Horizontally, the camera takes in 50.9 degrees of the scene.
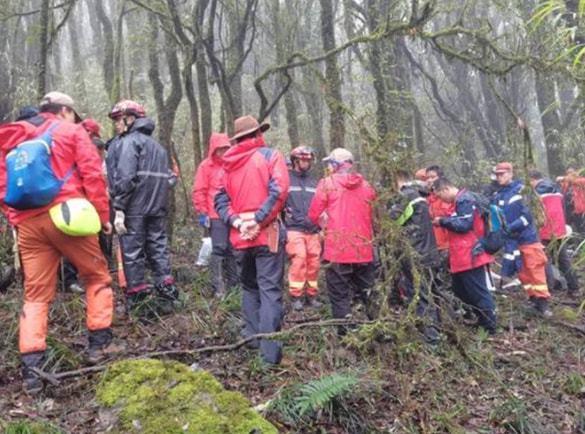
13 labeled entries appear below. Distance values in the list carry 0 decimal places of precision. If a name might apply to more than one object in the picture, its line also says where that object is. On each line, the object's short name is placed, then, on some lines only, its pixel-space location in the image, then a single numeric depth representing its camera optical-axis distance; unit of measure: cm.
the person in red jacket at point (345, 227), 673
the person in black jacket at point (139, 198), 665
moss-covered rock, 379
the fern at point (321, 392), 438
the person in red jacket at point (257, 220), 562
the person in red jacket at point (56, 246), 493
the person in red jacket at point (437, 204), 782
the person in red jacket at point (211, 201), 816
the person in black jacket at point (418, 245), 600
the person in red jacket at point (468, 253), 743
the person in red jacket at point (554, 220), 1018
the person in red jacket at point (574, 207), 1187
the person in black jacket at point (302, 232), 837
